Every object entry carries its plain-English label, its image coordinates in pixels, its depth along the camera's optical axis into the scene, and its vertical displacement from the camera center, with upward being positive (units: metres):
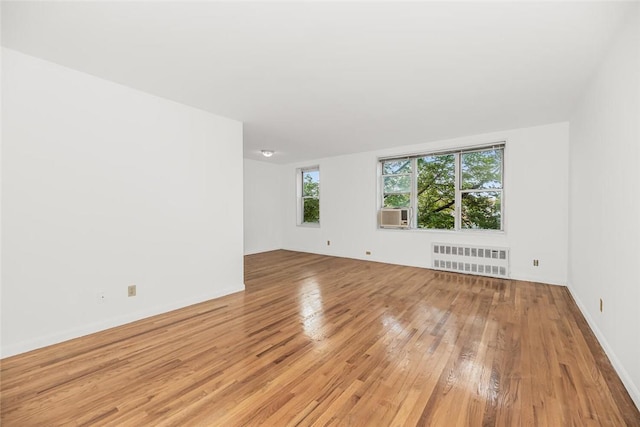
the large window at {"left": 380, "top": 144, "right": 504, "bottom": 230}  4.67 +0.47
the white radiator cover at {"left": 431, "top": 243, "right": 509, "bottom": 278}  4.45 -0.83
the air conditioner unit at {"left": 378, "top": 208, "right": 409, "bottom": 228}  5.54 -0.13
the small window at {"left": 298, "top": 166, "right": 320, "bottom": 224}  7.22 +0.44
